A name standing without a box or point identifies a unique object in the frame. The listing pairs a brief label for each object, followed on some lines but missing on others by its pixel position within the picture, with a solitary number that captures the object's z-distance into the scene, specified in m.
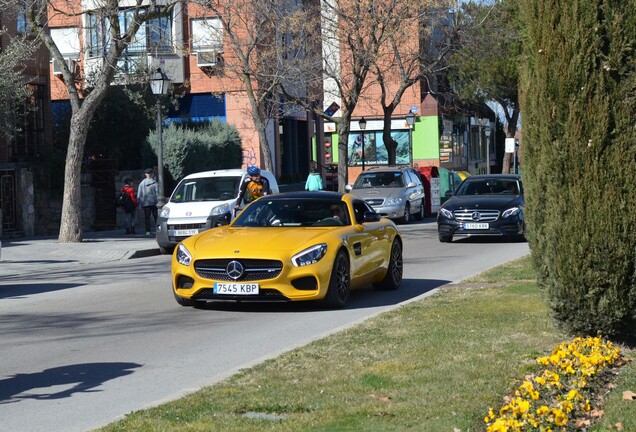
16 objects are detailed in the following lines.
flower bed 6.42
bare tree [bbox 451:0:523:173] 38.25
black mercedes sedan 24.62
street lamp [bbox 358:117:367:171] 45.12
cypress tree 9.00
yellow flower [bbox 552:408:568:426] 6.42
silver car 35.00
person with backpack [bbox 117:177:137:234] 30.92
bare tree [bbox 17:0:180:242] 25.00
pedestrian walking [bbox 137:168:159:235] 30.66
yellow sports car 12.92
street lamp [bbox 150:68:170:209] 27.62
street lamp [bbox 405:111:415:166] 45.58
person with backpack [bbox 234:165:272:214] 21.95
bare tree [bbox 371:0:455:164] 35.09
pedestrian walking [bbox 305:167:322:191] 40.03
